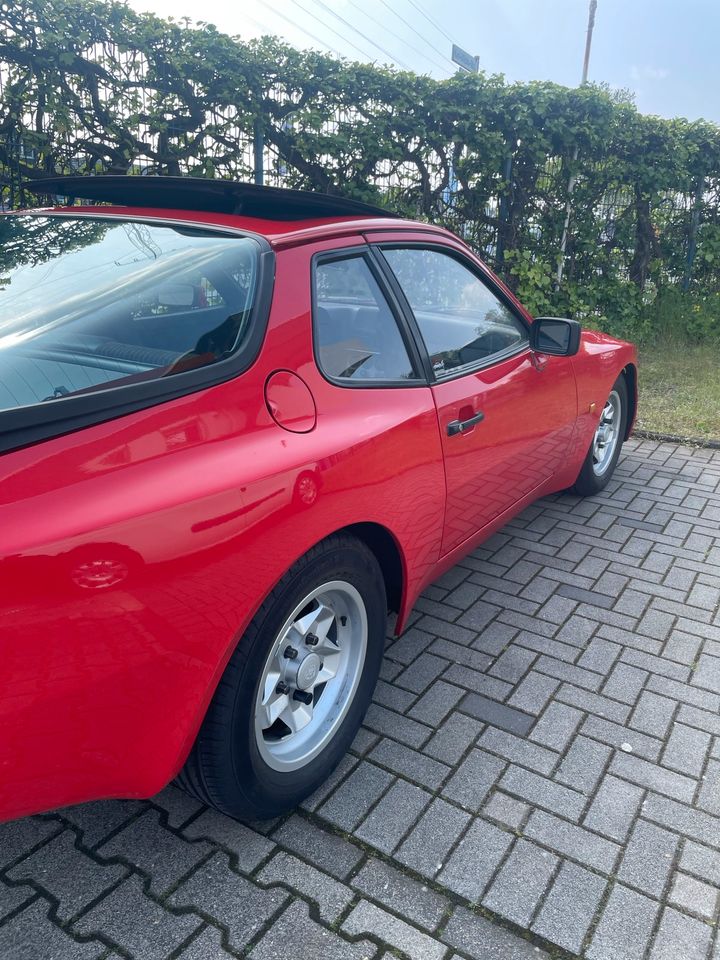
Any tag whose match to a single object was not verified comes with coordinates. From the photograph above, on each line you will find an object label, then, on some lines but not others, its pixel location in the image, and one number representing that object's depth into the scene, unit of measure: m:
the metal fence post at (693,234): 8.77
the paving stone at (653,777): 2.30
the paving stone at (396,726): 2.51
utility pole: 8.15
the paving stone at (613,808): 2.15
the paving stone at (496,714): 2.58
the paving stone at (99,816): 2.08
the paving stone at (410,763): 2.32
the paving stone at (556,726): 2.51
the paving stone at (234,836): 2.03
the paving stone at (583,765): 2.33
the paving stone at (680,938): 1.79
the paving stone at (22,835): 2.01
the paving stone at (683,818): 2.14
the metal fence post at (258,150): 6.93
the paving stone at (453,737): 2.43
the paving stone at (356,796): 2.17
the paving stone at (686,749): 2.41
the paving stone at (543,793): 2.22
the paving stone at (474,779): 2.25
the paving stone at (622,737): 2.47
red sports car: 1.45
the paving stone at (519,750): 2.40
